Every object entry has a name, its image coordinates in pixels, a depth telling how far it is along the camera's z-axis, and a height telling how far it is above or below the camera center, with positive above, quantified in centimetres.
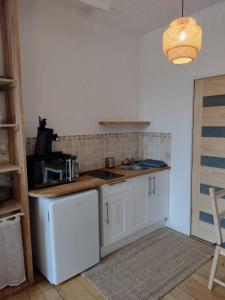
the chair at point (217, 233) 180 -84
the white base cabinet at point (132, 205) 240 -91
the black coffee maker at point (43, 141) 217 -10
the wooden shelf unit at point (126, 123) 285 +9
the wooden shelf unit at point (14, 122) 181 +8
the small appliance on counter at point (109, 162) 297 -43
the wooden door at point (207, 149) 247 -24
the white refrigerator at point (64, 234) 194 -96
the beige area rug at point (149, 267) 197 -140
